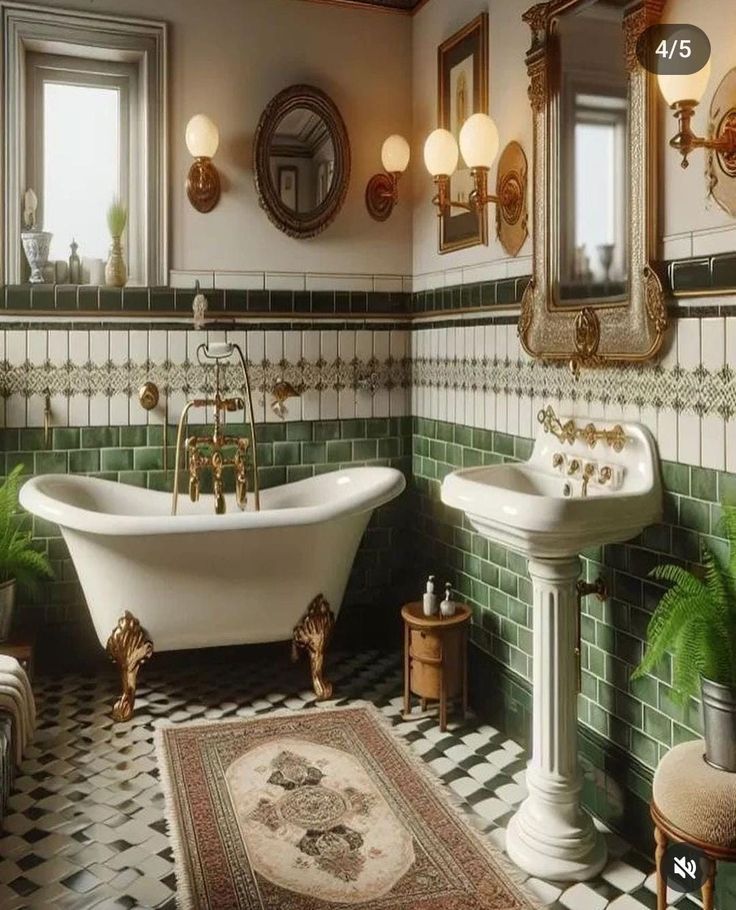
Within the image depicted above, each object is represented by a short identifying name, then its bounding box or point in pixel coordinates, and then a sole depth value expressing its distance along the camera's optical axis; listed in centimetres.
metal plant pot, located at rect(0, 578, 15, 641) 366
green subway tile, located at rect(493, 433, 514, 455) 345
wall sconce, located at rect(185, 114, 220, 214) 395
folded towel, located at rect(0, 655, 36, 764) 279
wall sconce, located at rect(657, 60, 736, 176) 222
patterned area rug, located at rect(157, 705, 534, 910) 239
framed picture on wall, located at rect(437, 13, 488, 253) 362
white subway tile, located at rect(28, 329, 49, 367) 391
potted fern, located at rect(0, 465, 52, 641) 363
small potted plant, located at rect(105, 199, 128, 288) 400
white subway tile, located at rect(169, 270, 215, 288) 410
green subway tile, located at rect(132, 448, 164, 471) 409
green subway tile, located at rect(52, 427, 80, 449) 399
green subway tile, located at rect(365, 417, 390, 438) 440
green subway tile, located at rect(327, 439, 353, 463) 436
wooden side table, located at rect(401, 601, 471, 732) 345
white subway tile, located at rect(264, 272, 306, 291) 423
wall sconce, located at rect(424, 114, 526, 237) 328
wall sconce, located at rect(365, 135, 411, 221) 420
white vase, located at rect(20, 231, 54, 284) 390
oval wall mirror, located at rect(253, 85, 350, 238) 416
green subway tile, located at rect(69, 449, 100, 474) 402
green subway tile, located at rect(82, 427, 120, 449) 402
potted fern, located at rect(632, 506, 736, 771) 202
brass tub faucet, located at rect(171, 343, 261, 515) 393
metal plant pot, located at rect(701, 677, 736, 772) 201
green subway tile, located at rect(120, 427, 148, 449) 407
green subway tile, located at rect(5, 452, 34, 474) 394
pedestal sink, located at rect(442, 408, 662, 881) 237
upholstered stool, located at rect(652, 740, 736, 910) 187
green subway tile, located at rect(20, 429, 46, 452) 395
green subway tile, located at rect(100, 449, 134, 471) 405
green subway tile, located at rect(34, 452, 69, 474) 397
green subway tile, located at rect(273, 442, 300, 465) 427
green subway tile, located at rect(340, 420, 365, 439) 437
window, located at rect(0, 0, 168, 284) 389
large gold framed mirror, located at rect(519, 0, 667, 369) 259
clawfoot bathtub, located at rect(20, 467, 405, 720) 333
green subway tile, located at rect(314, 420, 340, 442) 433
